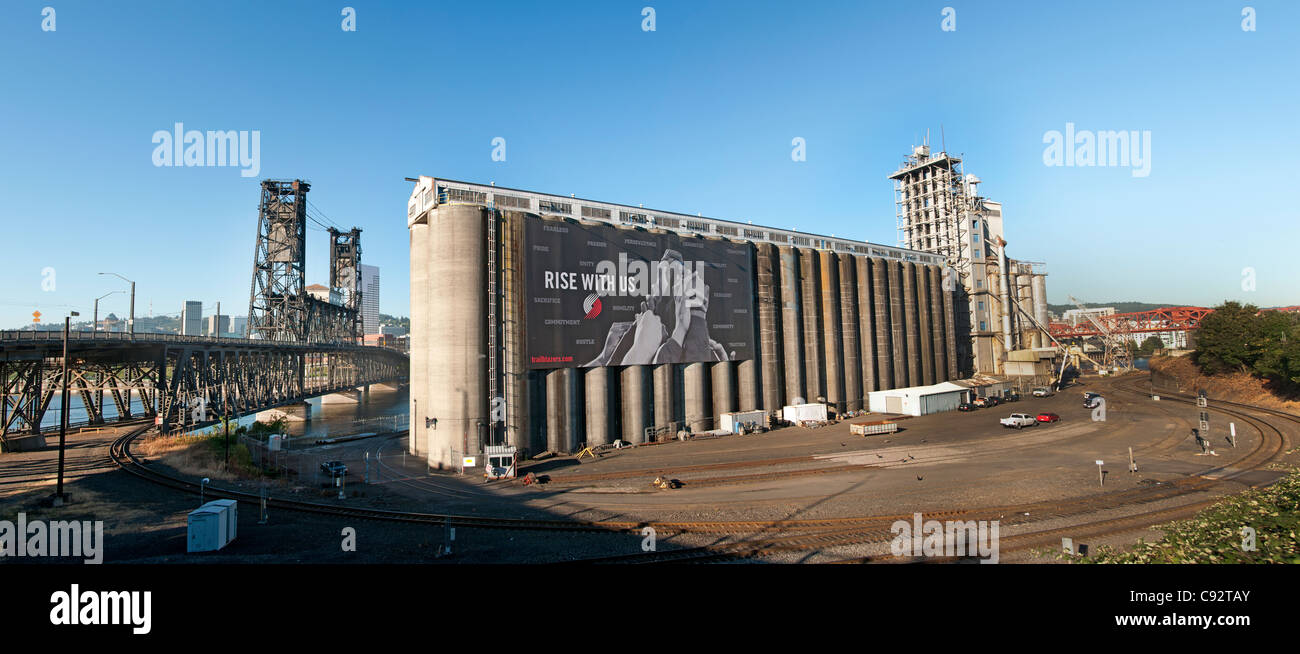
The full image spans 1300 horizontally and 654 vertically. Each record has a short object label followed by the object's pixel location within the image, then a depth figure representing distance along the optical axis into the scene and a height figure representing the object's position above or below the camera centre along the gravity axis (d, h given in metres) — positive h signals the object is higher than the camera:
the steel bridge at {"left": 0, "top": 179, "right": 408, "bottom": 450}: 44.75 +0.38
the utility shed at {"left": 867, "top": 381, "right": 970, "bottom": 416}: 59.44 -7.41
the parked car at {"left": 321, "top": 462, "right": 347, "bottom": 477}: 36.19 -8.15
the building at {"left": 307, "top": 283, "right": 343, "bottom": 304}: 117.06 +13.98
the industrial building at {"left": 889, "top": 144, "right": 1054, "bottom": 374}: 84.38 +14.06
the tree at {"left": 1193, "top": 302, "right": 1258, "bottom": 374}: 64.12 -1.30
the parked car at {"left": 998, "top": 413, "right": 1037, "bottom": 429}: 48.59 -8.24
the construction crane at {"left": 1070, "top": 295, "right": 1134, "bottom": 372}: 113.31 -4.68
